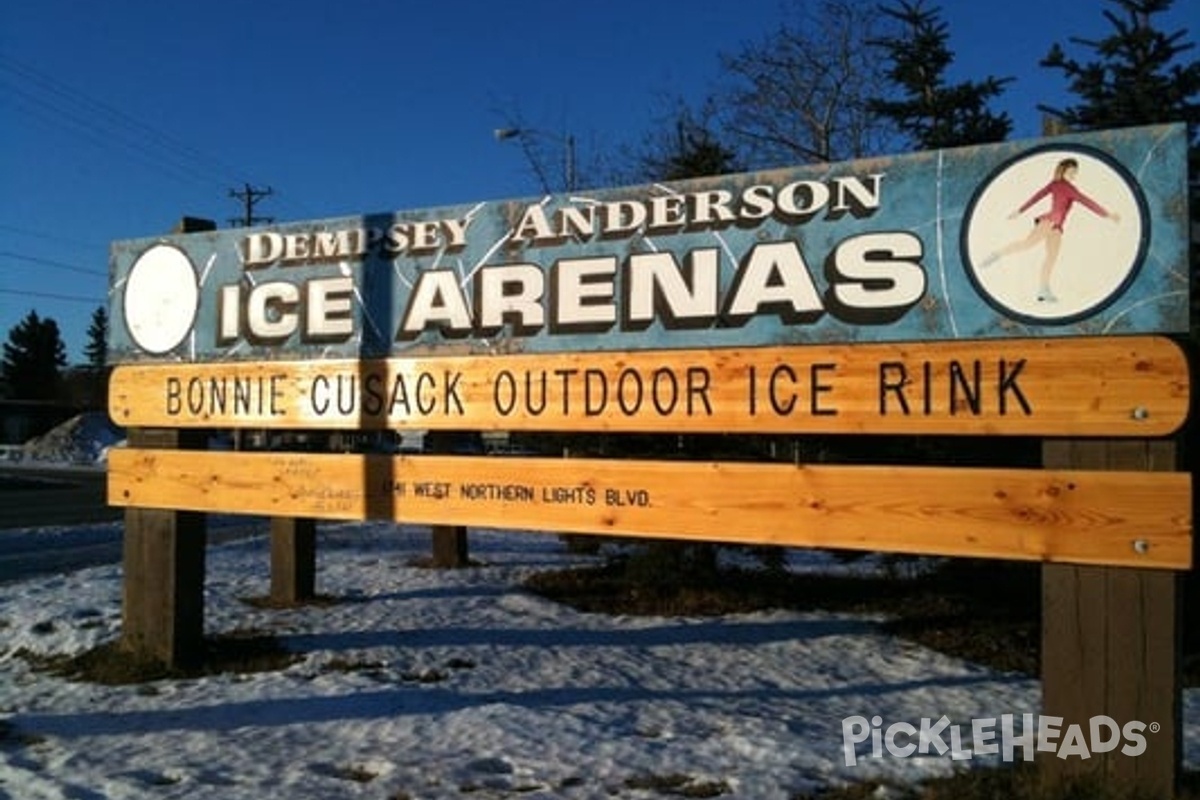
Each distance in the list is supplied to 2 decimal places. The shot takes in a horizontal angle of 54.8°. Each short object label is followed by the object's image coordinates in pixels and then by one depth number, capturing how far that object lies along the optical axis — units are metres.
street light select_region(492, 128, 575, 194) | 17.98
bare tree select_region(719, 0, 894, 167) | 15.31
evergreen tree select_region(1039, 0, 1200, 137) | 11.84
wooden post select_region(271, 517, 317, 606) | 9.75
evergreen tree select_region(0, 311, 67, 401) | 75.88
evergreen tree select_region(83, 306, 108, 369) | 91.38
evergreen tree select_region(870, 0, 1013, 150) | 11.94
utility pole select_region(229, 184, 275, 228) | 53.66
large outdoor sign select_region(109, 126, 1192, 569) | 4.69
